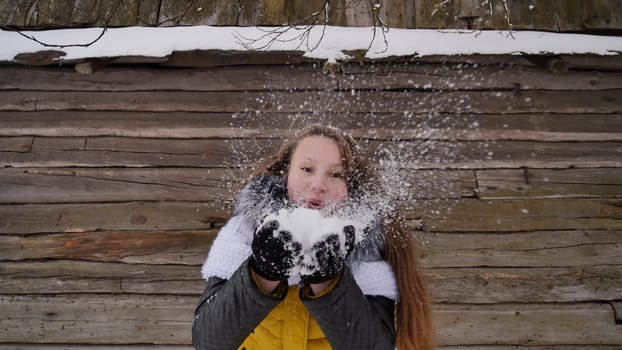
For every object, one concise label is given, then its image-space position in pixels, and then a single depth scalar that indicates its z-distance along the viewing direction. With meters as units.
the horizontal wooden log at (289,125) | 2.95
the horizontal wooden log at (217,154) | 2.97
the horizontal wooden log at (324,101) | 2.94
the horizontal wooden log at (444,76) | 2.91
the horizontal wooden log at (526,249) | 2.96
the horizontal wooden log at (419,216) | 2.95
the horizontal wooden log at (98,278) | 2.96
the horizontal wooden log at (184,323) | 2.96
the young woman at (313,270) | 1.06
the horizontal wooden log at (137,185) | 2.96
